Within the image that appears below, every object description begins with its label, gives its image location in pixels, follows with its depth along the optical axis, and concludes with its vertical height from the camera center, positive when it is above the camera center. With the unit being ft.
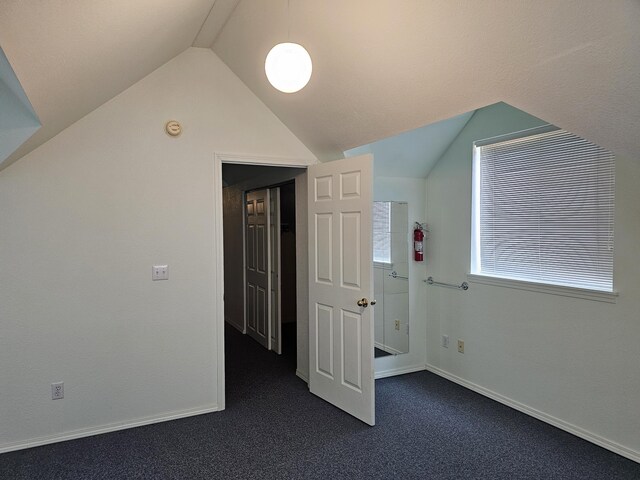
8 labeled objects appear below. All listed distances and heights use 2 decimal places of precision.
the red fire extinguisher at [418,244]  13.47 -0.49
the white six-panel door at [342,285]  10.28 -1.44
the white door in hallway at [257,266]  16.65 -1.50
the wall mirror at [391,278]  13.46 -1.57
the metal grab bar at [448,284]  12.53 -1.72
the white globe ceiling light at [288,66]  6.45 +2.50
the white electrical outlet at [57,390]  9.60 -3.59
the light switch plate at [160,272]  10.45 -1.03
